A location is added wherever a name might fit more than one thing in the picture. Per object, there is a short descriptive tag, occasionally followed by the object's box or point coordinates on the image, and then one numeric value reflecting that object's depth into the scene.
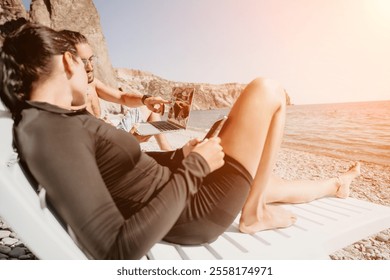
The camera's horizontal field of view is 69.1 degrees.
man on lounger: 1.93
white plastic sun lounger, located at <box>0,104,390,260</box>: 0.88
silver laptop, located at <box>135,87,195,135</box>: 2.23
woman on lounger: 0.79
